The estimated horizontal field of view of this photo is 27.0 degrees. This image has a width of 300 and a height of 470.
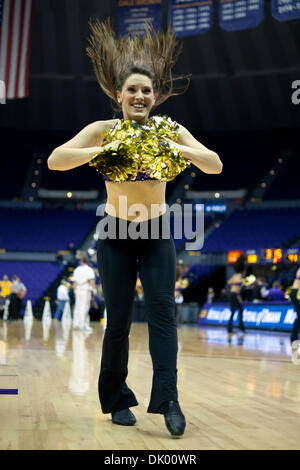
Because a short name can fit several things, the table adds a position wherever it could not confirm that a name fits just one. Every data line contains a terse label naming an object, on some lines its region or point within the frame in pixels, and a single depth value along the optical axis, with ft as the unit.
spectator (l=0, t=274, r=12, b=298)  71.74
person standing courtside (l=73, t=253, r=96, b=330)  49.06
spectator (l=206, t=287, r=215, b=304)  82.28
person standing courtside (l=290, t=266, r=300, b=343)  36.11
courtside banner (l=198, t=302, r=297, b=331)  50.80
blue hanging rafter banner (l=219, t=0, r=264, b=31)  59.31
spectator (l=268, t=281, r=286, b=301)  62.59
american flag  51.34
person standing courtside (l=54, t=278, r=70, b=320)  69.26
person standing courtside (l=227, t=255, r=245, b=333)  47.26
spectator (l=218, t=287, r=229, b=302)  78.61
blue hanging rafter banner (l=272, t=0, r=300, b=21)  56.66
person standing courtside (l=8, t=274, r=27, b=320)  69.41
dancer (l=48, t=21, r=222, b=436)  10.79
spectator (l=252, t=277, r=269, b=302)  65.46
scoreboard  70.54
